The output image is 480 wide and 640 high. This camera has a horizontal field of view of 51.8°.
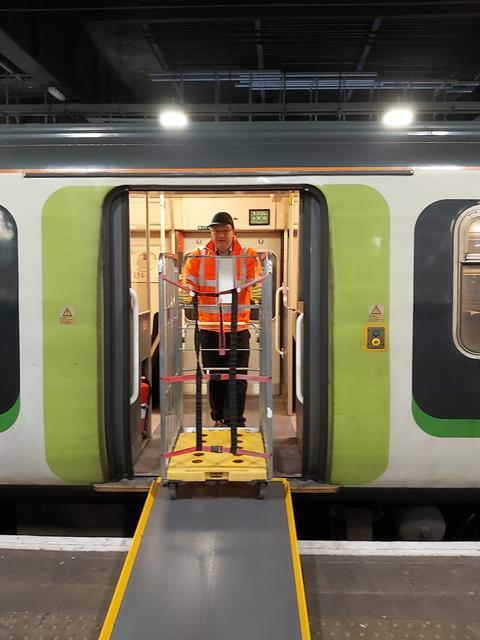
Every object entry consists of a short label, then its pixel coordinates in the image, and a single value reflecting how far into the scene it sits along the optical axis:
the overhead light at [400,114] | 4.88
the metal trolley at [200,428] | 2.82
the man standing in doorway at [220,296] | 3.37
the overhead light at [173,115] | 4.83
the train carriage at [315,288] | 3.12
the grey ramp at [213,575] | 2.11
